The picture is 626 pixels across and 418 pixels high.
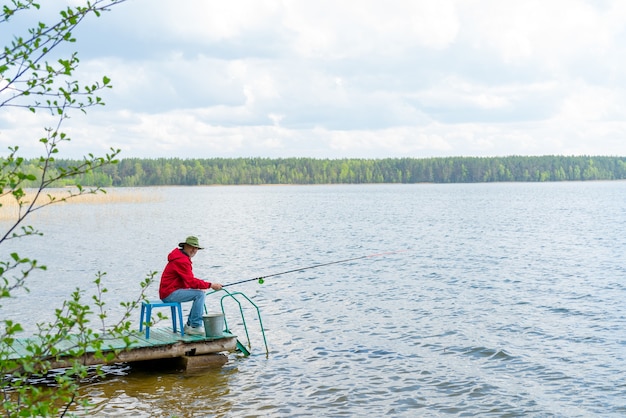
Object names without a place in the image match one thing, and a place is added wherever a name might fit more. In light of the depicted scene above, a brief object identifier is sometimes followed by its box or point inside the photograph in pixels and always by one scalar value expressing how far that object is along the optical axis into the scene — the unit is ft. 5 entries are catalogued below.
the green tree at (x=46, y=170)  10.94
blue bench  33.32
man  34.91
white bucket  35.76
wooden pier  33.55
